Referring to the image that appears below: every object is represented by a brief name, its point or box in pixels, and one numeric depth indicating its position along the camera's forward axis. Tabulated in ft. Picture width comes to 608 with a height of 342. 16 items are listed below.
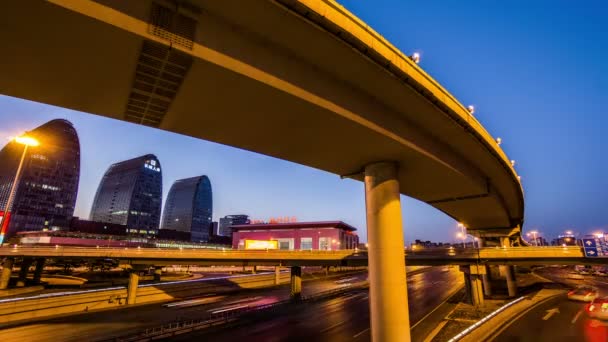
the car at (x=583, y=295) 124.67
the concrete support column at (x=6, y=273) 173.17
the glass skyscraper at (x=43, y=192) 561.02
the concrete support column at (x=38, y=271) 193.71
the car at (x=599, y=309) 84.79
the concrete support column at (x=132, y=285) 149.95
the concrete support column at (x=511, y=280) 164.52
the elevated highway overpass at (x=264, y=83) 23.49
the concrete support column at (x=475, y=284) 137.90
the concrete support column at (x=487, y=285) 170.15
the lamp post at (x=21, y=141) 56.71
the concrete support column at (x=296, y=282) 154.65
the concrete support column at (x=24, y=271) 186.80
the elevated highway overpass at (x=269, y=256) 128.26
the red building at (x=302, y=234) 341.17
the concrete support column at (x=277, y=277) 232.73
